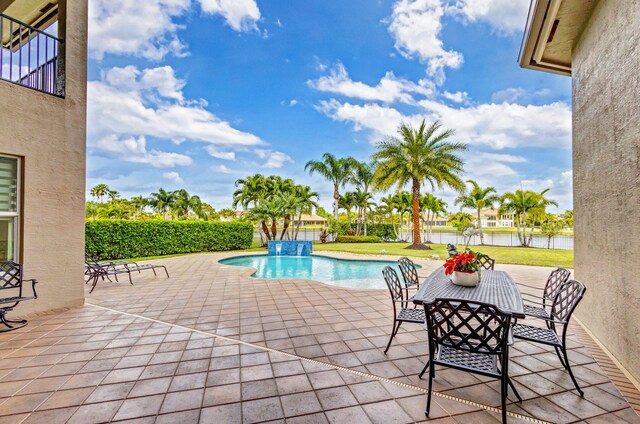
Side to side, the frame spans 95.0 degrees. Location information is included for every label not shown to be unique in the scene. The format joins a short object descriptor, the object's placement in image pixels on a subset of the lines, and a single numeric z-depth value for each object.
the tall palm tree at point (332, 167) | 24.78
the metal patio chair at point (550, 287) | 3.30
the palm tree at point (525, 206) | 23.61
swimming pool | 9.04
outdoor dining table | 2.64
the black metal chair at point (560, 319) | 2.57
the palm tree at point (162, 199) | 31.92
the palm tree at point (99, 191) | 41.28
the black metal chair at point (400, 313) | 3.22
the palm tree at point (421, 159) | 18.03
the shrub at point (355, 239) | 23.23
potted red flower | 3.45
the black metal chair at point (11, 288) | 4.07
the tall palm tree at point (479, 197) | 24.11
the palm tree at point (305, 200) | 19.71
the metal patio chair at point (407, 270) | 4.43
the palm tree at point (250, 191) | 21.66
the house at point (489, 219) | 53.93
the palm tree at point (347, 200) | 27.05
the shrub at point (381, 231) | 27.06
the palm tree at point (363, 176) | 25.83
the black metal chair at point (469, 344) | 2.11
